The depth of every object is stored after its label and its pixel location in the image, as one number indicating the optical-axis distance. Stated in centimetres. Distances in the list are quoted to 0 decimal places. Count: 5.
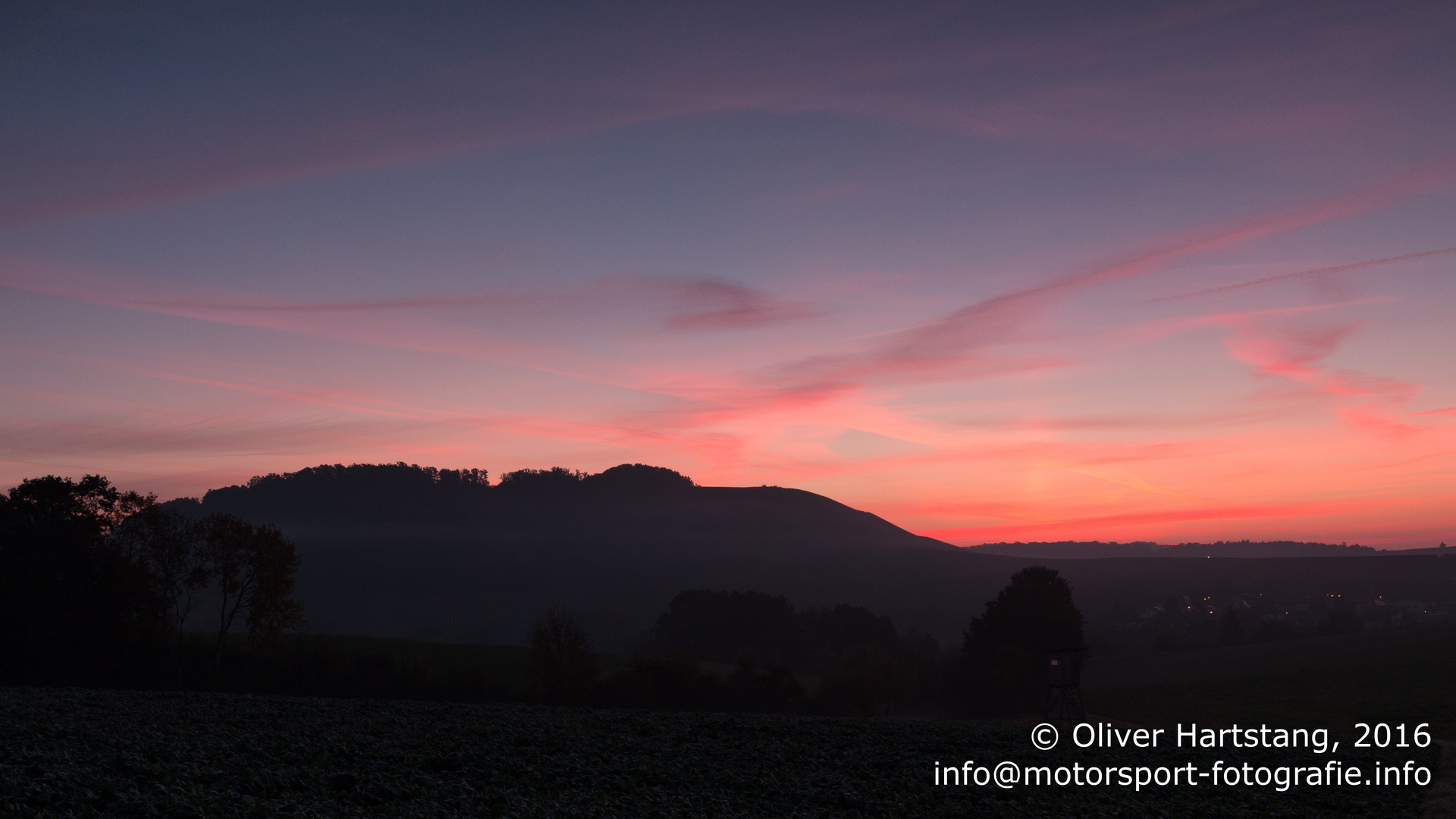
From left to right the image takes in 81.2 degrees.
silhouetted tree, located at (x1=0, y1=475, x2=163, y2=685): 6144
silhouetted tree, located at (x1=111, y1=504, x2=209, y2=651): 7000
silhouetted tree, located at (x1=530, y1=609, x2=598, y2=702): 7569
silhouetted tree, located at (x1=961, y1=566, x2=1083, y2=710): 9025
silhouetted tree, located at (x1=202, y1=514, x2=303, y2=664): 7119
